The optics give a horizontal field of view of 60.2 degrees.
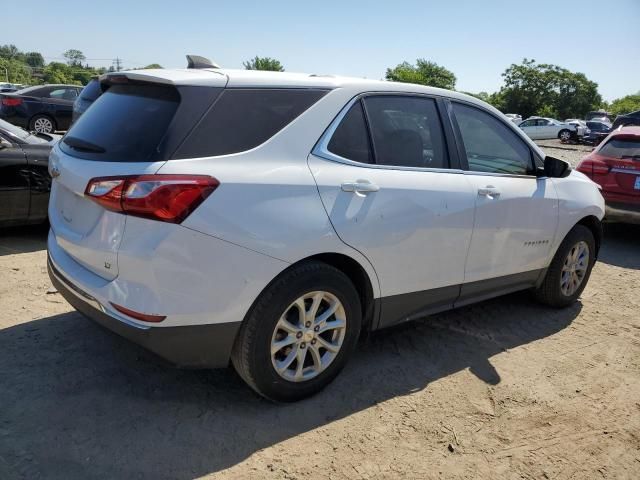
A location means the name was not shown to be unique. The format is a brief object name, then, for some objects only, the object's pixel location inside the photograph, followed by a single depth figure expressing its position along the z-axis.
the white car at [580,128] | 35.17
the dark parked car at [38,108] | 14.51
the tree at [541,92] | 60.88
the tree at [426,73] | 46.78
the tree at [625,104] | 66.00
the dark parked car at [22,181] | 5.29
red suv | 7.14
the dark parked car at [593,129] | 33.66
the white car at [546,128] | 35.28
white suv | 2.51
